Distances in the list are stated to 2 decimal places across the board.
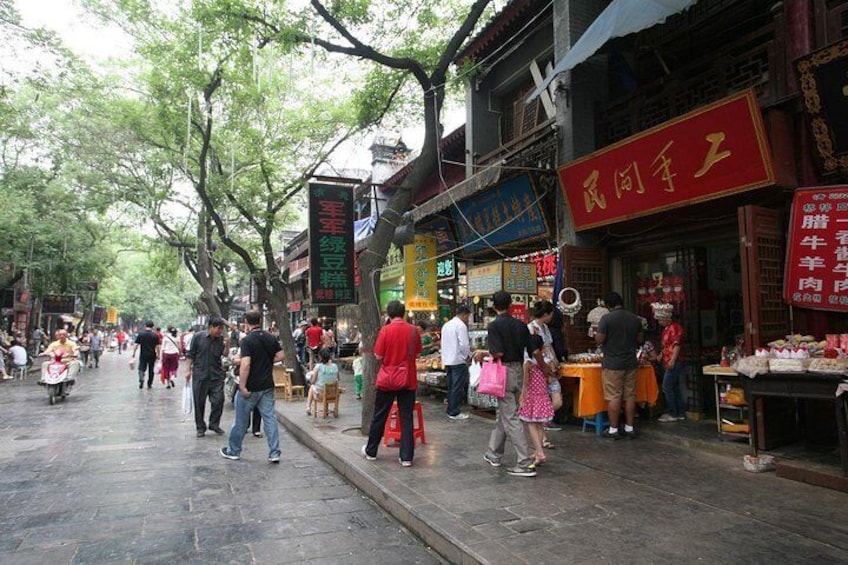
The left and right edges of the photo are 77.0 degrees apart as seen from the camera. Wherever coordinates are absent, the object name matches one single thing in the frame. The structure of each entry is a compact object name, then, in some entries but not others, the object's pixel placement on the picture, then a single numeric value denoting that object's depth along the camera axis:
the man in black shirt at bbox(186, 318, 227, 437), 8.70
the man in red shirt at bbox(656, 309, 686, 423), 7.55
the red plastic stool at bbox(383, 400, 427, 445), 6.93
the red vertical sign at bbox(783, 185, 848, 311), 5.55
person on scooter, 12.14
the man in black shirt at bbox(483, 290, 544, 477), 5.55
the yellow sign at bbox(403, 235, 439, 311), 12.43
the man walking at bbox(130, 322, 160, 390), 15.24
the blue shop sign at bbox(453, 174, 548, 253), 9.70
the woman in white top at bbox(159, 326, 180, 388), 14.55
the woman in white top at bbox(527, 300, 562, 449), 6.88
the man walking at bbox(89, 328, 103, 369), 24.77
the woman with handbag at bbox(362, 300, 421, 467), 6.04
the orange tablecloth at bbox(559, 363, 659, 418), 7.36
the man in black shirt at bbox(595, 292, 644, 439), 6.89
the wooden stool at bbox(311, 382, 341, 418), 9.35
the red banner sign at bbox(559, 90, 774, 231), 6.07
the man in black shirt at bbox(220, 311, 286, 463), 6.72
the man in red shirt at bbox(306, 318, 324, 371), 16.33
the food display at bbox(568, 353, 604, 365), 7.75
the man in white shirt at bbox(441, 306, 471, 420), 9.12
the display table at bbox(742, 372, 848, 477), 4.78
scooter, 12.10
